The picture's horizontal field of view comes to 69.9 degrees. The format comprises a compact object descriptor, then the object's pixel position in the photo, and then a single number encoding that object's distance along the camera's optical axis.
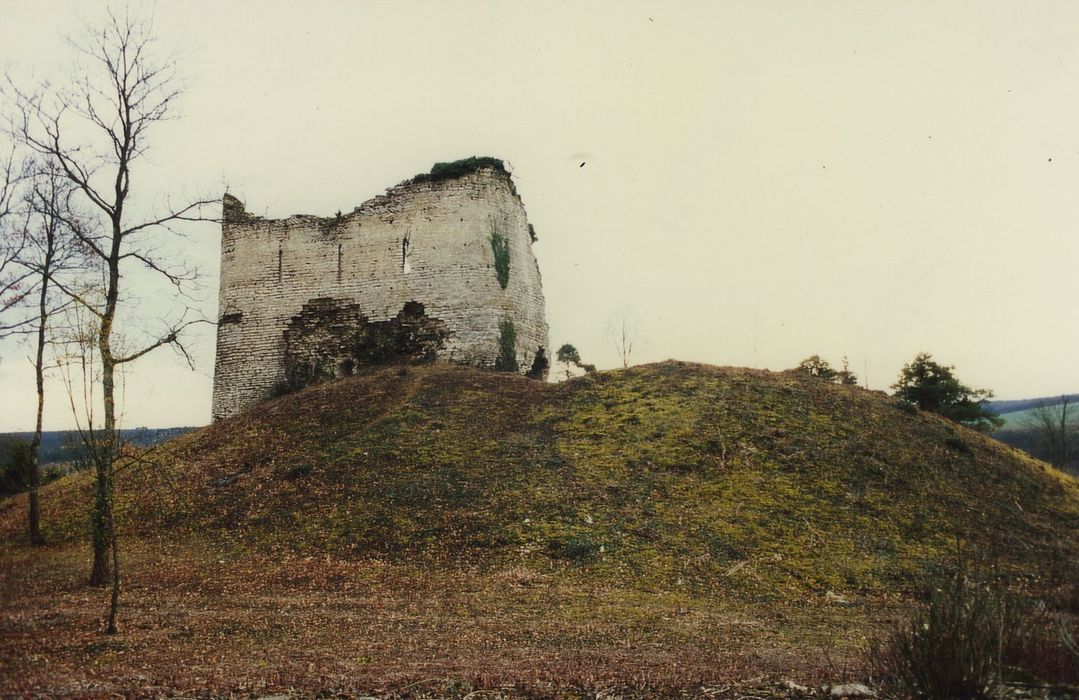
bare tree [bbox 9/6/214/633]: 13.94
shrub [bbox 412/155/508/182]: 29.36
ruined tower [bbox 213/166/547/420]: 28.23
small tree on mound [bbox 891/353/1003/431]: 30.44
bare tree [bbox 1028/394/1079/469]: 38.44
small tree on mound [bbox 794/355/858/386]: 29.39
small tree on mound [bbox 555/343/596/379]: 35.22
